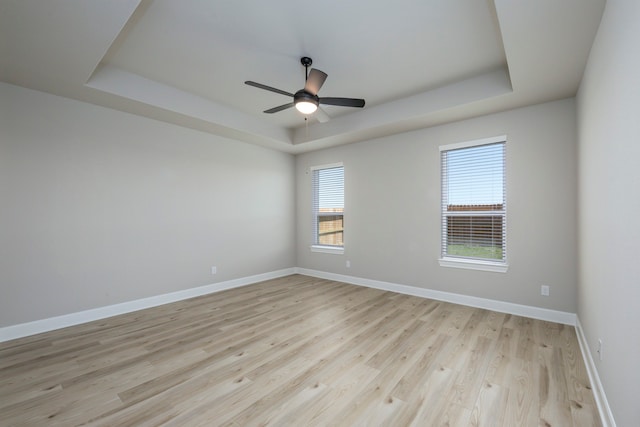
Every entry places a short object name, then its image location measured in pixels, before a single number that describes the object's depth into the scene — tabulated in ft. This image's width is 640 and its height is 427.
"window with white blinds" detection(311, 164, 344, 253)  18.12
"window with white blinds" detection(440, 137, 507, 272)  12.28
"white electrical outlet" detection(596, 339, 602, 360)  6.32
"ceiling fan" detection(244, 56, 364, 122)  8.89
